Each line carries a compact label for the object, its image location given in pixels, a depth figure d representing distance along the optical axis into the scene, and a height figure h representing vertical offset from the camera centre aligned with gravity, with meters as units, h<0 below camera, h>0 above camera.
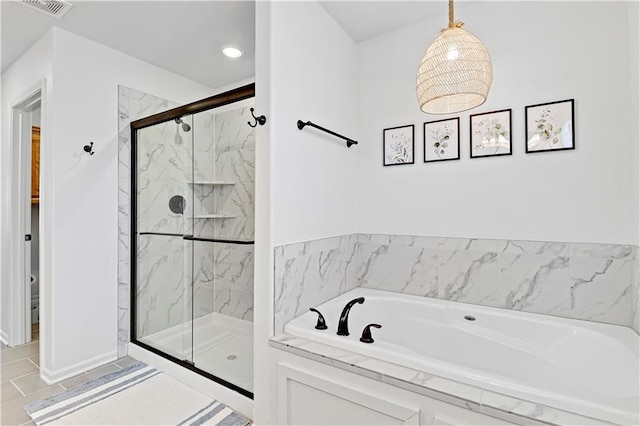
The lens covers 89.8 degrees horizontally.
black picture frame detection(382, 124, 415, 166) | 2.44 +0.53
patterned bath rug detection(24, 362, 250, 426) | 1.91 -1.21
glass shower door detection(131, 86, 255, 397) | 2.39 -0.18
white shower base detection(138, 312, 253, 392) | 2.21 -1.02
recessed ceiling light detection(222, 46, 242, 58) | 2.73 +1.42
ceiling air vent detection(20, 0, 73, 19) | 2.06 +1.38
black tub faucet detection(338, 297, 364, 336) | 1.71 -0.59
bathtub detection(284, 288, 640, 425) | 1.15 -0.68
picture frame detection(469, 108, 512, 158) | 2.08 +0.53
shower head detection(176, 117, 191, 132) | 2.58 +0.73
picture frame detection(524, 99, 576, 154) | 1.90 +0.53
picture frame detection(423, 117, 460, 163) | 2.26 +0.53
